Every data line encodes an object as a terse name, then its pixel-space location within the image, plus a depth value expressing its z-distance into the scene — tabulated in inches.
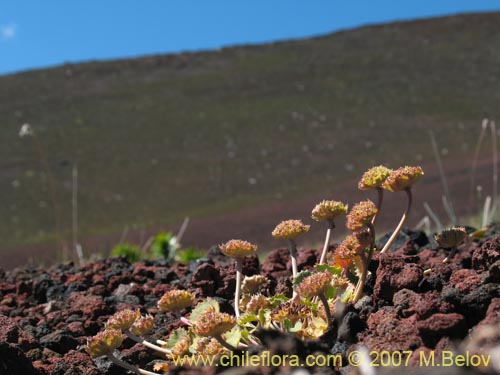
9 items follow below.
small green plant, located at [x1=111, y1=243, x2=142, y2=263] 176.7
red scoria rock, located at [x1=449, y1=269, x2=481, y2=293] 55.9
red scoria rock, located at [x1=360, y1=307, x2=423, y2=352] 48.8
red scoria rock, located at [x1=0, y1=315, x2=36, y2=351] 66.6
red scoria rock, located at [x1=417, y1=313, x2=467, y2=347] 47.4
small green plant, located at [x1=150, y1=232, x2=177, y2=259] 191.2
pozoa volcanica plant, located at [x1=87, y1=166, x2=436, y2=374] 49.3
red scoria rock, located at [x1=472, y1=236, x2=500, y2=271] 62.2
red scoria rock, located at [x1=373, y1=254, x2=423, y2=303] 58.7
